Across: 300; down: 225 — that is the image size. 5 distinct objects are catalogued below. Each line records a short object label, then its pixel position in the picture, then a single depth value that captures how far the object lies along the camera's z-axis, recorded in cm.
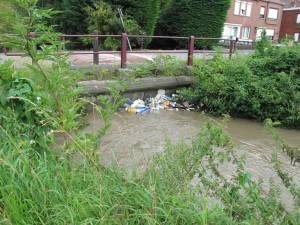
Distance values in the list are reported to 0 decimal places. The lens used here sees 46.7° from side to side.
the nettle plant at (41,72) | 265
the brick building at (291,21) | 4075
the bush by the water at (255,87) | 844
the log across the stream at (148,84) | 805
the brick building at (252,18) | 3334
